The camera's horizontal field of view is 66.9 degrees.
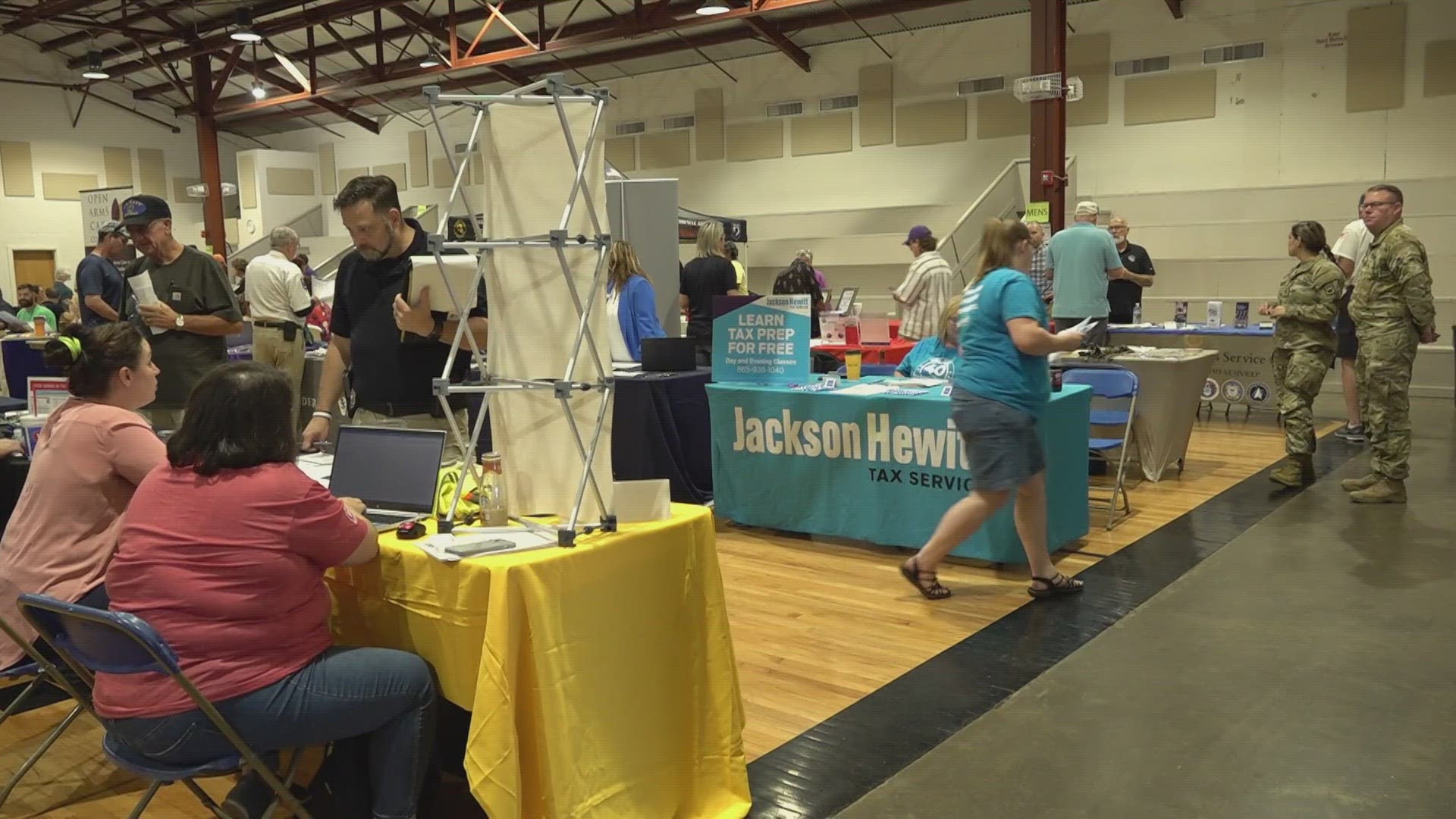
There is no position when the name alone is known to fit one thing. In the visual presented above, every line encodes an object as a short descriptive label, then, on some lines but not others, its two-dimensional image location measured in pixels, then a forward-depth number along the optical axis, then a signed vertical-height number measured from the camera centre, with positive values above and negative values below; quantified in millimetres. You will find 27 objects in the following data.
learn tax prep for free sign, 4855 -115
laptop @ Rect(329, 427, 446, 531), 2350 -323
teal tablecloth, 4215 -620
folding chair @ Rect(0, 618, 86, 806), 2311 -784
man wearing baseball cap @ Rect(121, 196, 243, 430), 3936 +60
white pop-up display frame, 2031 +134
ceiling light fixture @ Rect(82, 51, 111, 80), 15008 +3544
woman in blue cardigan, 5133 +62
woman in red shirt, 1863 -472
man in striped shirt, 6480 +106
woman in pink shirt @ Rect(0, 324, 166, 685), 2369 -340
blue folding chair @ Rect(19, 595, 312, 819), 1761 -549
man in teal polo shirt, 6793 +234
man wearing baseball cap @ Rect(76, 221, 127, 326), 5660 +228
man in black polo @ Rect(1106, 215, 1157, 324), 8375 +201
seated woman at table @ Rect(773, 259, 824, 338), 8984 +254
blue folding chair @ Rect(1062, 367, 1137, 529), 5020 -363
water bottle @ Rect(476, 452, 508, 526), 2248 -352
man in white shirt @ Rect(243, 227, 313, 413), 6316 +89
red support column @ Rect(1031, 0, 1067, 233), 8531 +1562
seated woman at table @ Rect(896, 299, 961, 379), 4570 -192
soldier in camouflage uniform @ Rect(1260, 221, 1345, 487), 5605 -194
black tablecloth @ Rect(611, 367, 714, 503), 5117 -546
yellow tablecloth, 1960 -650
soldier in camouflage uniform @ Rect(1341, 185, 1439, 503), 4867 -46
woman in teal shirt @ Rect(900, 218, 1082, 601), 3520 -223
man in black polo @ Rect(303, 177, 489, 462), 2820 -33
